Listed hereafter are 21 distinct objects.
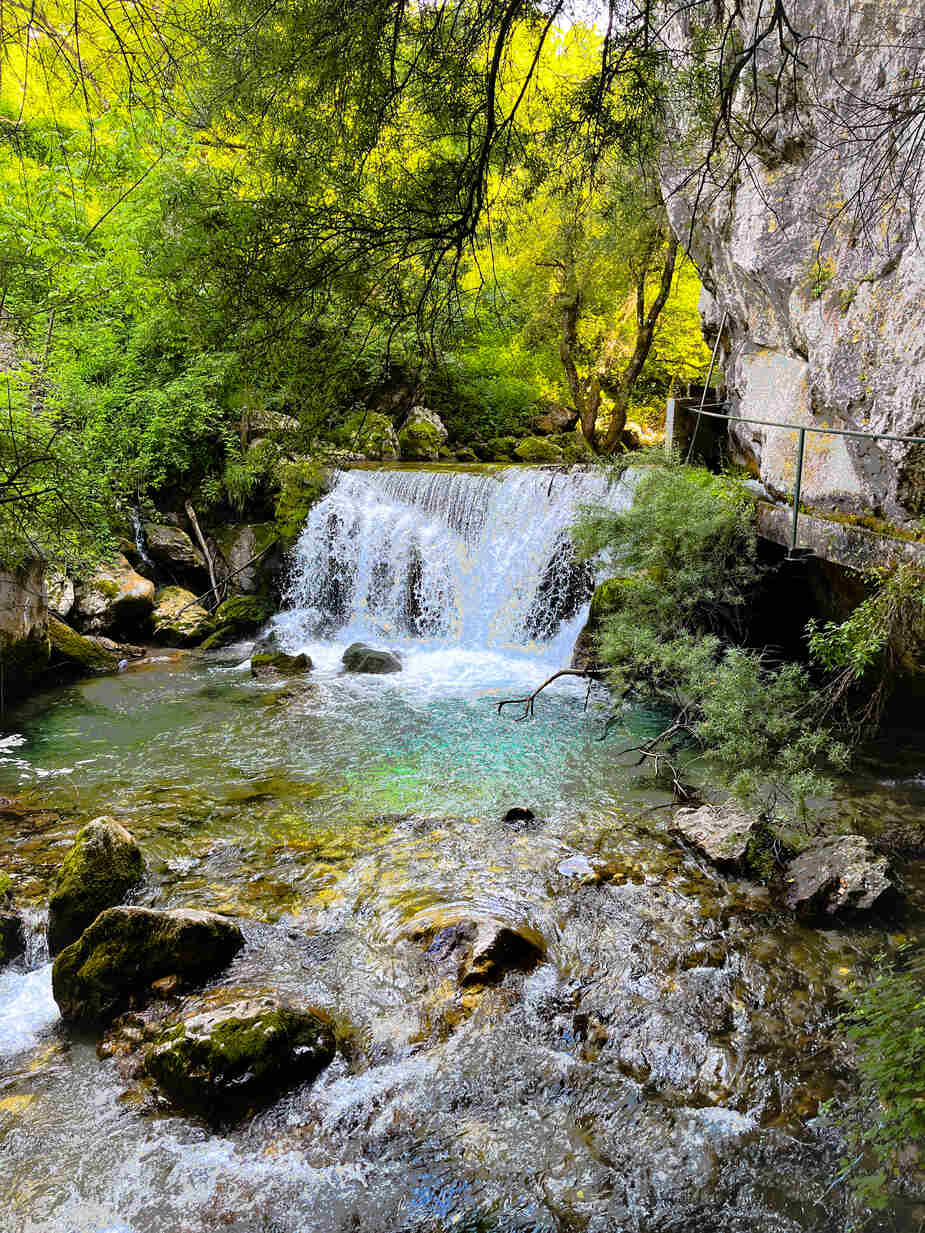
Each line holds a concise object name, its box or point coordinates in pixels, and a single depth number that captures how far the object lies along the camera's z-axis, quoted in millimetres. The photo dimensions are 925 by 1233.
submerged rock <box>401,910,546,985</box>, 4598
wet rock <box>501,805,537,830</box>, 6605
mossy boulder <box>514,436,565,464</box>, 17406
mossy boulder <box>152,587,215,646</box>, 12680
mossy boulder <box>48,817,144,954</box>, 4984
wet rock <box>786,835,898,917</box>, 5016
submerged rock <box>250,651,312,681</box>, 11133
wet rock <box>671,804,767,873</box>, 5590
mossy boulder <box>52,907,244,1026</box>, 4352
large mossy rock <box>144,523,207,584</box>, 14109
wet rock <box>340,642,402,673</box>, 11281
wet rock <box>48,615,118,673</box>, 10945
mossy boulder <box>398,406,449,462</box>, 17297
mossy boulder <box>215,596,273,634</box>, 12891
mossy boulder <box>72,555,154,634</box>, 12078
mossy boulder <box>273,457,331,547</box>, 13669
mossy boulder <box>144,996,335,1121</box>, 3703
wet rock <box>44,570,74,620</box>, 11438
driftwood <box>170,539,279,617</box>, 13914
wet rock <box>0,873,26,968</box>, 4879
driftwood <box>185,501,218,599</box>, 14086
